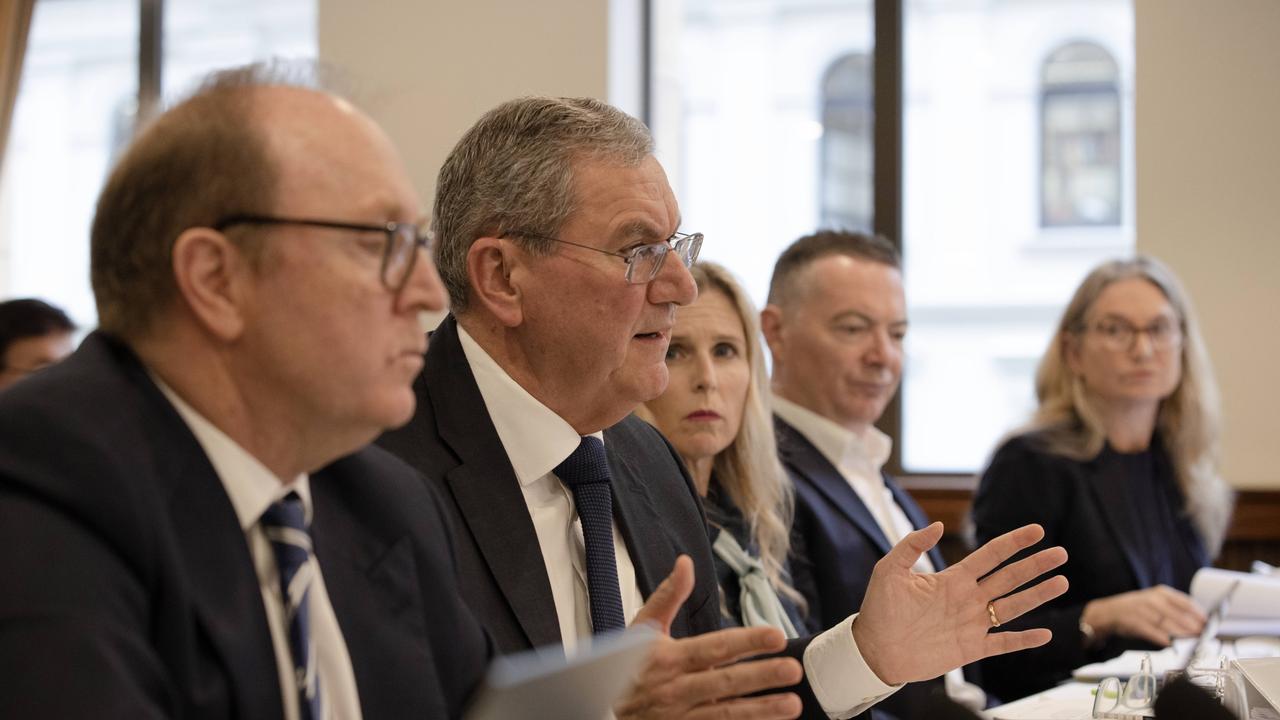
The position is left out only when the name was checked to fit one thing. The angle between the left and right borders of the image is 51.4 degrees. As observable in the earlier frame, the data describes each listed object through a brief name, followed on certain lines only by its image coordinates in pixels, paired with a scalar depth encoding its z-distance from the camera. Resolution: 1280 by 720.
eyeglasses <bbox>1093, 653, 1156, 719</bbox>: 1.98
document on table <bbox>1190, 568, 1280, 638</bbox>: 3.06
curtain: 6.26
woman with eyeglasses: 3.72
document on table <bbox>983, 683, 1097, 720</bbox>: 2.11
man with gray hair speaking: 1.79
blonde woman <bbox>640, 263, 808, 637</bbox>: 2.67
